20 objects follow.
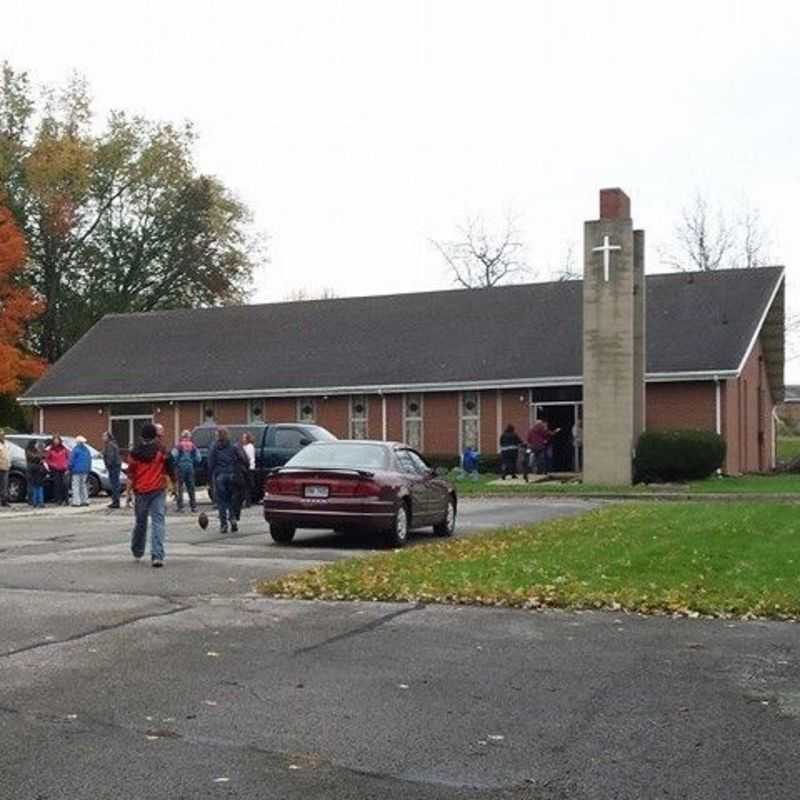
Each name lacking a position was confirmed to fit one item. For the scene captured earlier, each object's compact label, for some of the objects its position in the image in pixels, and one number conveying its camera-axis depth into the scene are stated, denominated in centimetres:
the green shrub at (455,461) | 3819
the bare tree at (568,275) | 7188
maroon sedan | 1608
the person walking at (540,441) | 3525
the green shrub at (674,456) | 3192
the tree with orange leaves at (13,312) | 4886
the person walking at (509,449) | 3478
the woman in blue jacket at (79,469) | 2684
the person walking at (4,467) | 2550
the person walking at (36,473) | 2656
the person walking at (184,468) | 2434
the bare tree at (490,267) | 7319
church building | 3684
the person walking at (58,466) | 2738
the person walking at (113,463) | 2609
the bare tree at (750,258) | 6882
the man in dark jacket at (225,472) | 1884
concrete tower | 3150
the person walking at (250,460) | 2417
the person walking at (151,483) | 1377
